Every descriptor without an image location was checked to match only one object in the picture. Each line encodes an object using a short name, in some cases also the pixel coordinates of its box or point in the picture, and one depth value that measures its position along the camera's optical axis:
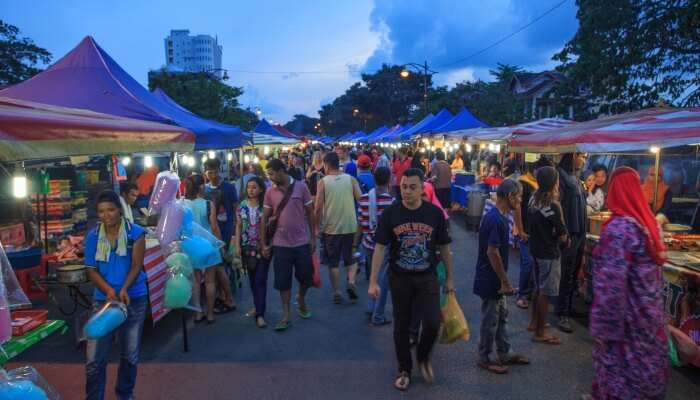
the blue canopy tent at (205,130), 8.40
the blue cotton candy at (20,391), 2.52
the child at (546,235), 4.87
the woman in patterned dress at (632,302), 3.06
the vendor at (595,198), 8.08
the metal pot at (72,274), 5.28
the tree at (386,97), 75.56
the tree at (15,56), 25.31
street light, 27.03
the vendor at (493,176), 12.03
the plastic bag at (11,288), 3.05
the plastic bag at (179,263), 5.06
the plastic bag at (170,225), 5.25
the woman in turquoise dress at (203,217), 5.92
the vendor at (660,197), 7.61
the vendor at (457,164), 18.32
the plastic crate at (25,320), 3.25
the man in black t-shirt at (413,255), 3.93
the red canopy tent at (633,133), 4.87
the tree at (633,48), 13.34
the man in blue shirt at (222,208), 6.37
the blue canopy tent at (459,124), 18.03
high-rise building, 150.50
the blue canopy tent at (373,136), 35.34
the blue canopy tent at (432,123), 19.39
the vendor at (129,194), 5.73
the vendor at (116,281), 3.56
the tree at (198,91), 23.30
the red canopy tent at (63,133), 3.10
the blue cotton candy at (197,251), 5.32
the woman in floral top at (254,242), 5.73
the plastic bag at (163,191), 5.61
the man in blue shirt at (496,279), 4.23
